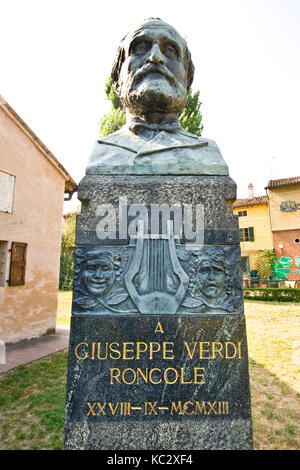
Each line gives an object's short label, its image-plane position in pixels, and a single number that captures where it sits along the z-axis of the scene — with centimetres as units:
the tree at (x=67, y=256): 2192
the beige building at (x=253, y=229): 2131
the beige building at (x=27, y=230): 686
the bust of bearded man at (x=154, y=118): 234
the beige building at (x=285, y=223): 1928
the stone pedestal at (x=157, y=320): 187
